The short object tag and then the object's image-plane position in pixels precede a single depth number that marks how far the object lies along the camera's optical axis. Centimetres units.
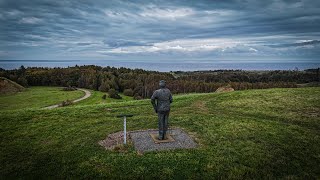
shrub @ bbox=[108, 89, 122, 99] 7100
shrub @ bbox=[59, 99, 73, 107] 4816
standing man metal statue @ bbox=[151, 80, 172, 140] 1167
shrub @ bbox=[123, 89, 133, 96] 8102
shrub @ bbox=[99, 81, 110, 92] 8369
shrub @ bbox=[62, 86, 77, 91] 7888
